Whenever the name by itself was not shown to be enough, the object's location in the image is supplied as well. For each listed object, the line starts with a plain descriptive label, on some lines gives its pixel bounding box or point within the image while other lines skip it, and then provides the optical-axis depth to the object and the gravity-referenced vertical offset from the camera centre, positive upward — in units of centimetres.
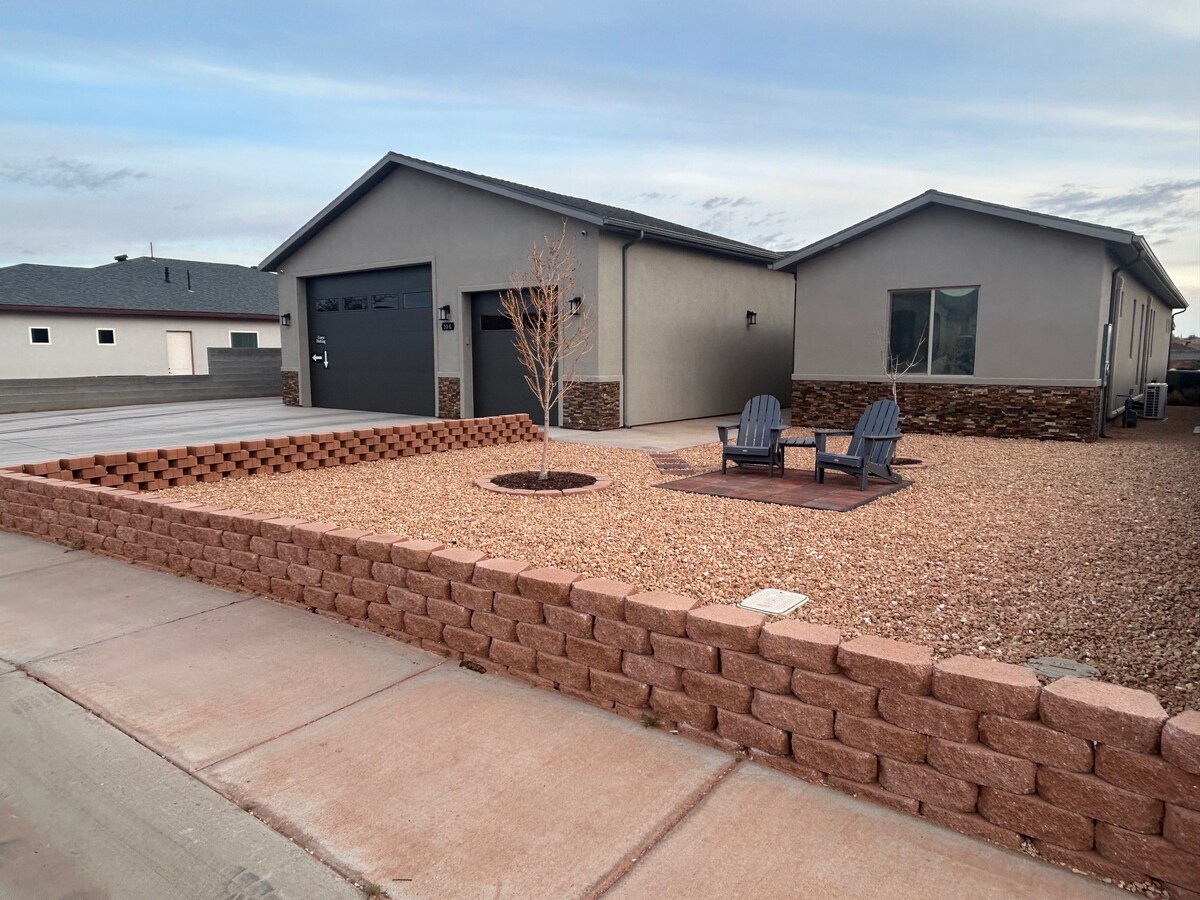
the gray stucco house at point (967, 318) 1120 +75
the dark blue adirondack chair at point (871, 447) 725 -81
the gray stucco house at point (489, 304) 1358 +124
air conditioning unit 1672 -80
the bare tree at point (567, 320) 1277 +81
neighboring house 2012 +111
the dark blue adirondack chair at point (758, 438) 805 -78
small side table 800 -82
